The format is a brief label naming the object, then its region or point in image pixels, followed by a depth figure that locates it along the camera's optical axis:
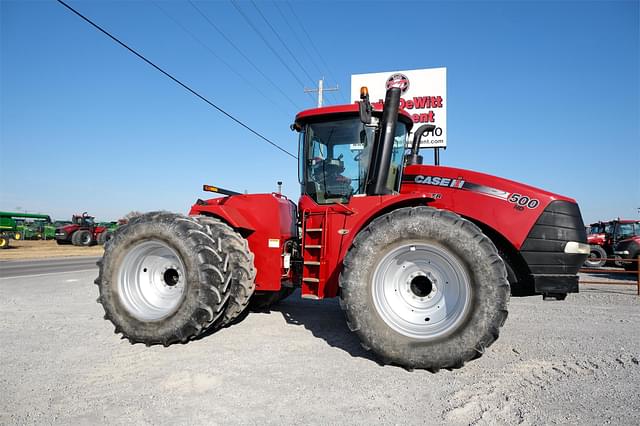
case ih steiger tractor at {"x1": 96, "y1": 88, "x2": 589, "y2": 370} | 3.35
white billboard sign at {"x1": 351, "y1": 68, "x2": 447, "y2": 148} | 15.76
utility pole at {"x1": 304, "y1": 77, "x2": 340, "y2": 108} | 23.31
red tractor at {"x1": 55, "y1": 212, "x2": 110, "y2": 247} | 27.45
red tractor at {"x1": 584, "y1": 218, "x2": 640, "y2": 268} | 15.52
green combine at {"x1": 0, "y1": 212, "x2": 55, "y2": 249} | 34.88
